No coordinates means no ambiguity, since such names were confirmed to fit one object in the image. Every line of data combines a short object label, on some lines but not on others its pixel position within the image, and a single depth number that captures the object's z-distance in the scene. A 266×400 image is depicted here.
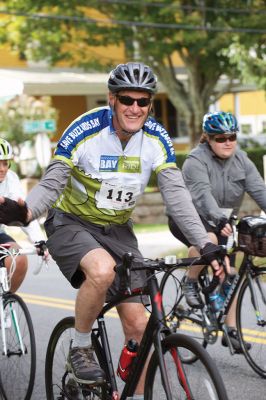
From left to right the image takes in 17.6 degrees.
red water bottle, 4.46
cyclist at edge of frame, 6.09
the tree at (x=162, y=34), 20.09
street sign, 21.55
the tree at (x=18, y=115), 23.42
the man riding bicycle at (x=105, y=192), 4.44
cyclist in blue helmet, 6.56
